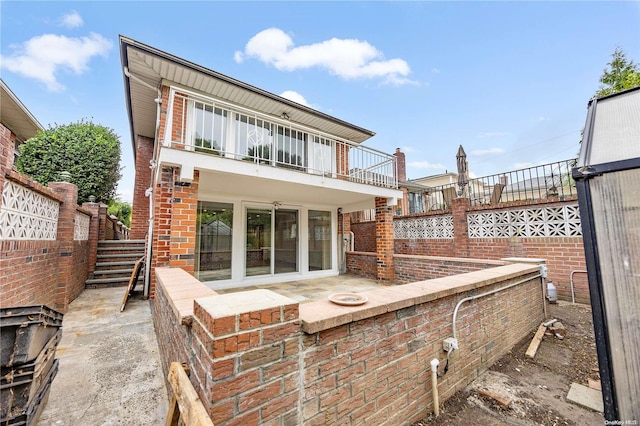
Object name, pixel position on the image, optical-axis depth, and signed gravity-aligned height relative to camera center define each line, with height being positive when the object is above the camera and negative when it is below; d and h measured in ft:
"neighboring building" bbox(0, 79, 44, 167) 20.67 +12.20
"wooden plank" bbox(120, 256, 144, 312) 14.24 -2.92
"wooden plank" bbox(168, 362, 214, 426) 3.31 -2.51
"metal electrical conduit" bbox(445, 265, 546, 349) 7.44 -2.53
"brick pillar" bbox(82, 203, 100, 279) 21.25 +0.47
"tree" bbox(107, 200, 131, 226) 48.15 +5.77
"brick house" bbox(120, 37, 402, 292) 14.02 +3.61
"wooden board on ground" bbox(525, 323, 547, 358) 10.32 -5.18
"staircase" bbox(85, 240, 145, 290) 21.02 -2.29
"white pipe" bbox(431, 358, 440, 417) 6.83 -4.46
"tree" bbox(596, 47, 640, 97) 27.86 +18.45
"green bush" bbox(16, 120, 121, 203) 26.61 +9.59
